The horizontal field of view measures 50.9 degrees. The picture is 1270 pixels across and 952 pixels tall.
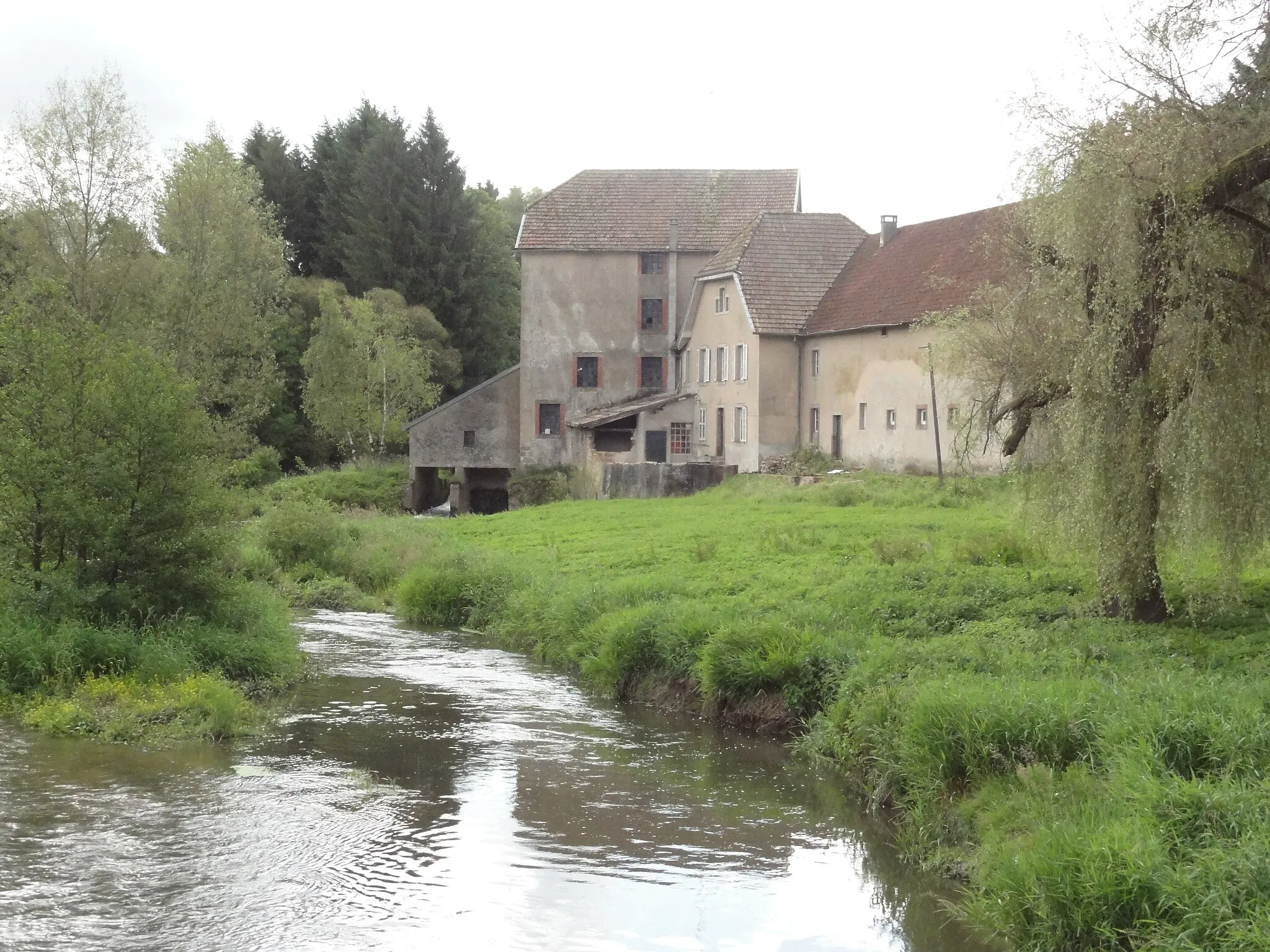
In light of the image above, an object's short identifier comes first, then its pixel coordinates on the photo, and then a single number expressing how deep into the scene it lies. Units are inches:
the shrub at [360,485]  1836.9
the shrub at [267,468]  1902.1
